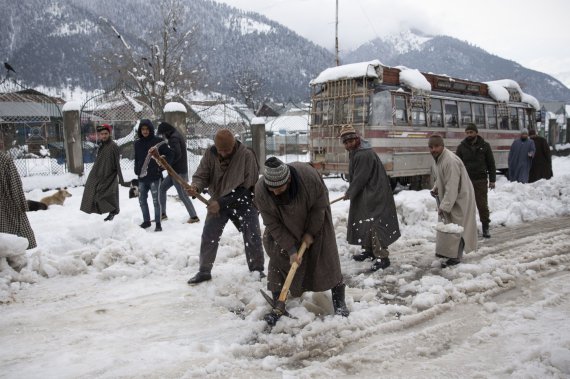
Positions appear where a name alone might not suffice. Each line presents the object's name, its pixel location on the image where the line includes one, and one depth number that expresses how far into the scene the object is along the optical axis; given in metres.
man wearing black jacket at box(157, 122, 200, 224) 7.14
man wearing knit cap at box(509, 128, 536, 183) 11.67
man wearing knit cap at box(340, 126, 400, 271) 5.25
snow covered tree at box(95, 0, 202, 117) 26.30
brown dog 9.03
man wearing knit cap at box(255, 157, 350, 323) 3.48
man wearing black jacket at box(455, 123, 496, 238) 6.70
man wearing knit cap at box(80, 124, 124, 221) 7.11
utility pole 21.85
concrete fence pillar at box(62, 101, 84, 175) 11.27
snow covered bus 11.16
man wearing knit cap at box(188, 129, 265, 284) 4.73
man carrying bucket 5.29
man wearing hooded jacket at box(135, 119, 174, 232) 6.80
